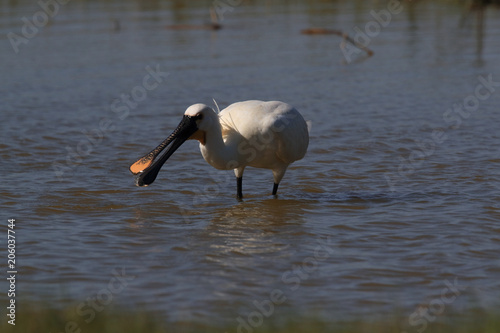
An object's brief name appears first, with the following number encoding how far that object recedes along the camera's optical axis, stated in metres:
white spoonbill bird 15.27
